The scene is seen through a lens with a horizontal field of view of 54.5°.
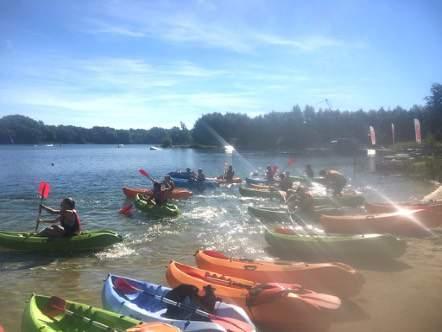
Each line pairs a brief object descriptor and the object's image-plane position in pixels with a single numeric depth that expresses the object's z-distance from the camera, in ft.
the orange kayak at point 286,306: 22.63
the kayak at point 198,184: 89.92
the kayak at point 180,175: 93.07
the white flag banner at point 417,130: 102.81
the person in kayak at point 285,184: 75.82
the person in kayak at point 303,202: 49.62
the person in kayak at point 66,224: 39.22
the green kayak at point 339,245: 34.55
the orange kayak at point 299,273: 26.89
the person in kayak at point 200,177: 89.97
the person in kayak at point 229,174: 97.62
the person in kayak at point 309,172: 89.68
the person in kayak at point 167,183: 68.64
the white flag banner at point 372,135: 103.14
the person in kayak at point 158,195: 59.04
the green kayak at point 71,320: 19.57
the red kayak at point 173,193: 75.37
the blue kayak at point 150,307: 19.62
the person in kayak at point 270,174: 91.41
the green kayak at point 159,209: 57.57
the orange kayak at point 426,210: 44.01
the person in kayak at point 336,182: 65.72
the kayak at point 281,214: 49.49
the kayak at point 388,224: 43.37
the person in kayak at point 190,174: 91.59
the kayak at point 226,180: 95.58
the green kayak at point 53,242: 38.86
